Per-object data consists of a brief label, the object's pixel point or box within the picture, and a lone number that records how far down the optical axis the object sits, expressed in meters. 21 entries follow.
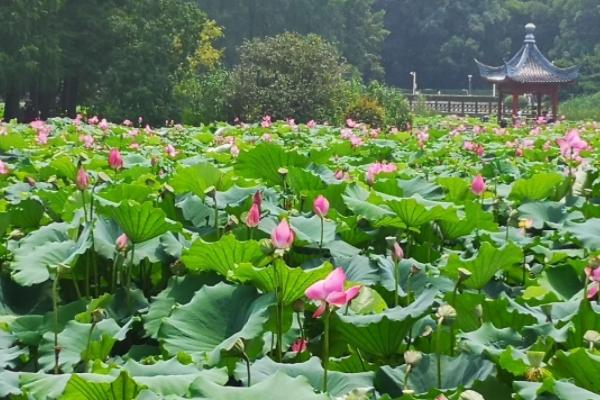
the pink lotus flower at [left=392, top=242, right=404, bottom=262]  9.26
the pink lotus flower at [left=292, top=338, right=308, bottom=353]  8.84
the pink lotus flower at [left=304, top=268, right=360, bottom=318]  8.17
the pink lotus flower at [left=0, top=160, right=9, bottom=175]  12.40
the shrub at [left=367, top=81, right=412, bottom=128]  78.20
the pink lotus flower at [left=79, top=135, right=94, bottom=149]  19.78
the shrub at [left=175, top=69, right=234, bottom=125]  76.40
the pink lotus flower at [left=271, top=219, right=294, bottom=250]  8.73
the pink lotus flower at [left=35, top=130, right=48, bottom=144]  20.21
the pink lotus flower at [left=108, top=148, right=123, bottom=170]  11.54
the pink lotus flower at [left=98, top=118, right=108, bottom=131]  26.87
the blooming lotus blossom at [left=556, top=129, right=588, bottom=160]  12.13
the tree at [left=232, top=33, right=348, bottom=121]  72.34
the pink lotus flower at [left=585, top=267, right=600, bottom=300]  8.62
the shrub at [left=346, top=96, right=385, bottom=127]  71.77
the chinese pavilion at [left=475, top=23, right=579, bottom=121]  116.80
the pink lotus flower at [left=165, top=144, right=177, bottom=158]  16.14
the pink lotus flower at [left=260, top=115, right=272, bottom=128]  31.25
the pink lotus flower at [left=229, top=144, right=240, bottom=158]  16.29
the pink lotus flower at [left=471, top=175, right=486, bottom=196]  11.01
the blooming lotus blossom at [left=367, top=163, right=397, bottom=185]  11.75
